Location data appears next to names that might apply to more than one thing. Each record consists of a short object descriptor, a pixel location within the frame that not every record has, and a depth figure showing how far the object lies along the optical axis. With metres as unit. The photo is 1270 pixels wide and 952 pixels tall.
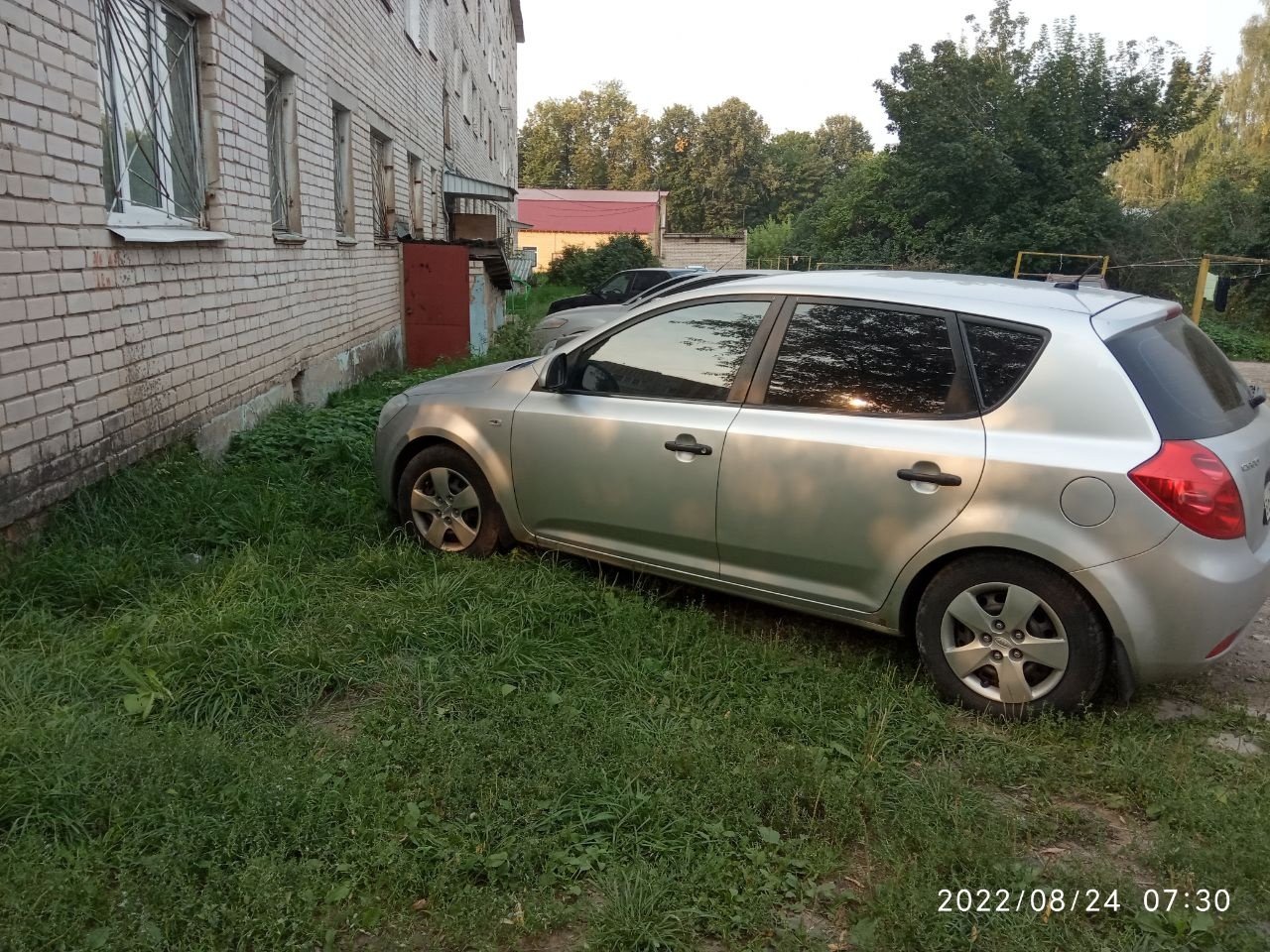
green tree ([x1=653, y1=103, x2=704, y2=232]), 76.06
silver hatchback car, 3.12
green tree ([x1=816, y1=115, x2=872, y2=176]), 90.06
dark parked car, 14.81
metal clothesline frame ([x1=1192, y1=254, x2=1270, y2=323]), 17.39
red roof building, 47.94
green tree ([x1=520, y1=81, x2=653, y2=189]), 82.38
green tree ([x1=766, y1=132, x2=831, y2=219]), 77.25
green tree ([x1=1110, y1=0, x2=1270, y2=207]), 30.45
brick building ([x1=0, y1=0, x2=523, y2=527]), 4.08
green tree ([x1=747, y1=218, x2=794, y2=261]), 48.65
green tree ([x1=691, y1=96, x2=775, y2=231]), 75.25
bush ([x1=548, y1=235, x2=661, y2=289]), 35.44
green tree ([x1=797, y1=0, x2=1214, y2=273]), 24.45
